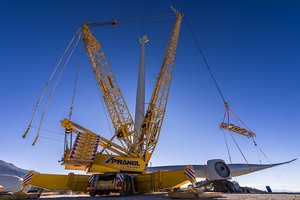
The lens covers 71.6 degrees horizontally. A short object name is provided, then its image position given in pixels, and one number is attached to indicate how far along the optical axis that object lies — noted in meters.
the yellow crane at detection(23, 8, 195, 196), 18.34
